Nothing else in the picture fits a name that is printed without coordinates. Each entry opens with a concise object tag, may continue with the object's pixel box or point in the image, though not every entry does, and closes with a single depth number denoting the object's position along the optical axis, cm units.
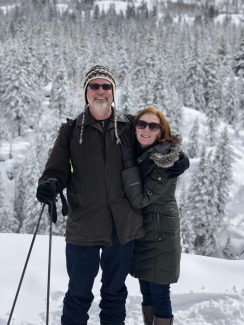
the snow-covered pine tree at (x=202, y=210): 3020
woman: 310
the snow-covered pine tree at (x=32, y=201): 2883
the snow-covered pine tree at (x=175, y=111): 4675
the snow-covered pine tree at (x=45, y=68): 6184
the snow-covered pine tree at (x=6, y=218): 3300
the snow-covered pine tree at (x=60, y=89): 5238
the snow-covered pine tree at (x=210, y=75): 5431
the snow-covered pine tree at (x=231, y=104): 5012
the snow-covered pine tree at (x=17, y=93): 5000
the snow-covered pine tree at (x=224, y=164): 3341
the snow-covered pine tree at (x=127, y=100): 4156
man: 308
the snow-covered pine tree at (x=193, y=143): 4325
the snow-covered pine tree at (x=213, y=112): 4628
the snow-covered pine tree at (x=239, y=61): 5950
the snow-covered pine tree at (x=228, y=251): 3139
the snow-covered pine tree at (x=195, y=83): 5444
